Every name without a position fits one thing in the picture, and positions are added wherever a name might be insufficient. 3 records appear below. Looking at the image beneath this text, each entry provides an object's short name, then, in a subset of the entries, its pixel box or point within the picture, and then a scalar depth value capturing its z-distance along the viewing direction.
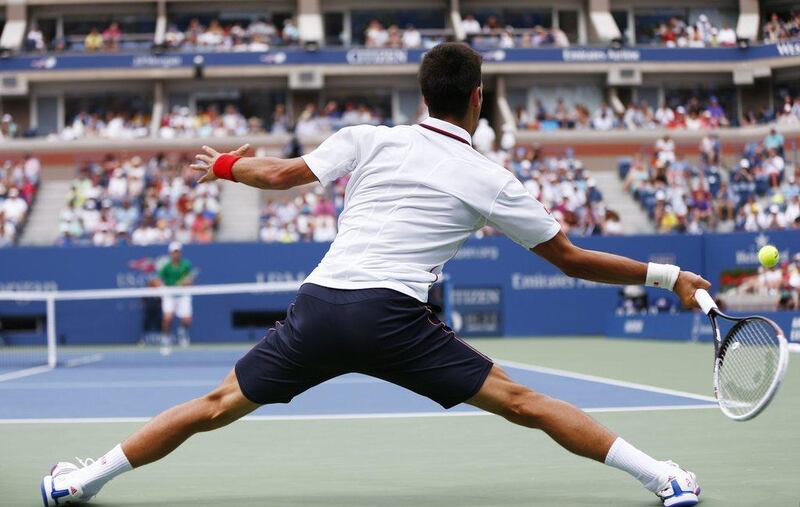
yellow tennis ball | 7.09
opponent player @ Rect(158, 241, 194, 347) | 20.53
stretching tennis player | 4.69
